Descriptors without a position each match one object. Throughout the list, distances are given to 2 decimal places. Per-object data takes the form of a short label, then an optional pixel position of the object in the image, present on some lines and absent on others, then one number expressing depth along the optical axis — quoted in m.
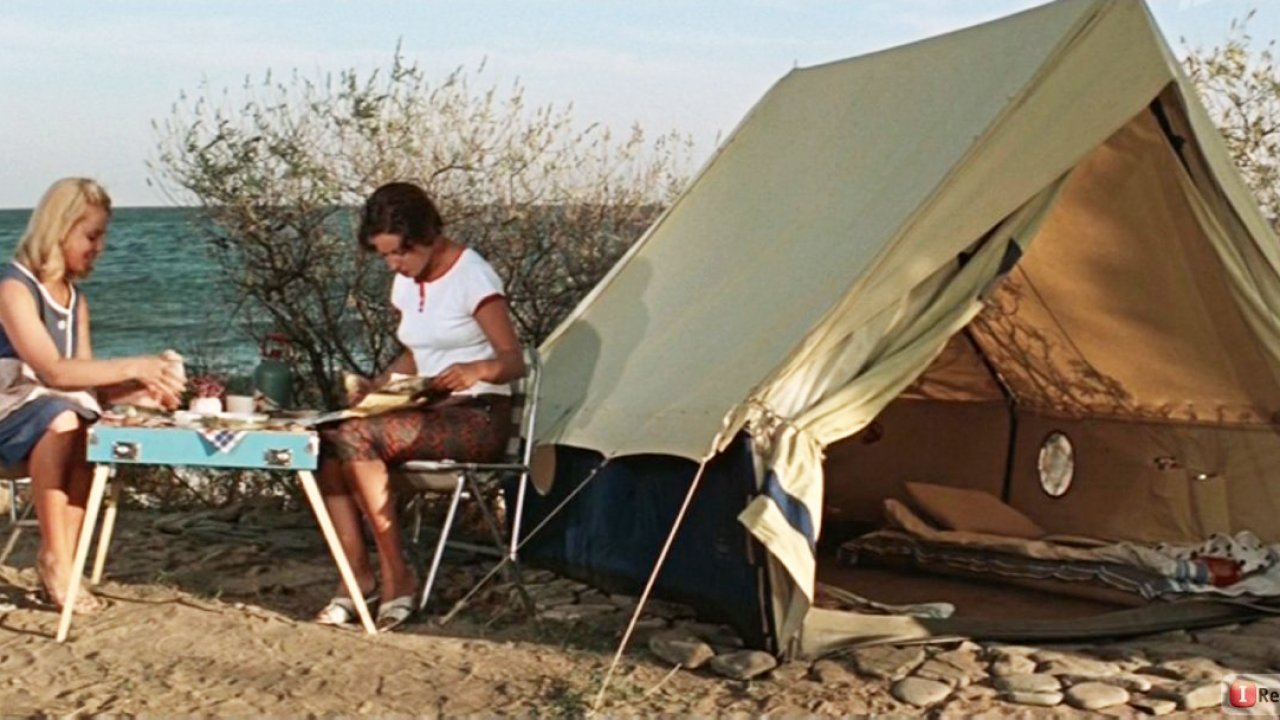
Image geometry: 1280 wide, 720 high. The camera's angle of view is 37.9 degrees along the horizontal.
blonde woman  4.87
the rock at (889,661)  4.50
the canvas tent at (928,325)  4.70
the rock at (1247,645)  4.79
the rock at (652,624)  5.05
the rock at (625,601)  5.37
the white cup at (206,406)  4.83
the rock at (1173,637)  4.99
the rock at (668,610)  5.21
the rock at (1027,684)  4.36
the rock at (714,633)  4.85
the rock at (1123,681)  4.41
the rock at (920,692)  4.30
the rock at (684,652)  4.59
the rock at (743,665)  4.48
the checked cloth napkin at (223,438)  4.64
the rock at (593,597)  5.45
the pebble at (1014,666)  4.54
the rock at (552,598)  5.40
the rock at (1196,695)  4.29
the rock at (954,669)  4.47
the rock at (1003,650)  4.70
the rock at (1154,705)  4.25
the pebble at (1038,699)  4.30
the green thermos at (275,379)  5.21
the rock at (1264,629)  5.07
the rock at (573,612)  5.16
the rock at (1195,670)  4.51
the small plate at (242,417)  4.76
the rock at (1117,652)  4.76
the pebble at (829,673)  4.46
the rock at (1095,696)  4.29
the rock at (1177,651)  4.77
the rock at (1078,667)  4.54
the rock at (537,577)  5.78
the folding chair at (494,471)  4.92
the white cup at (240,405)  4.91
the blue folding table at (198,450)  4.63
